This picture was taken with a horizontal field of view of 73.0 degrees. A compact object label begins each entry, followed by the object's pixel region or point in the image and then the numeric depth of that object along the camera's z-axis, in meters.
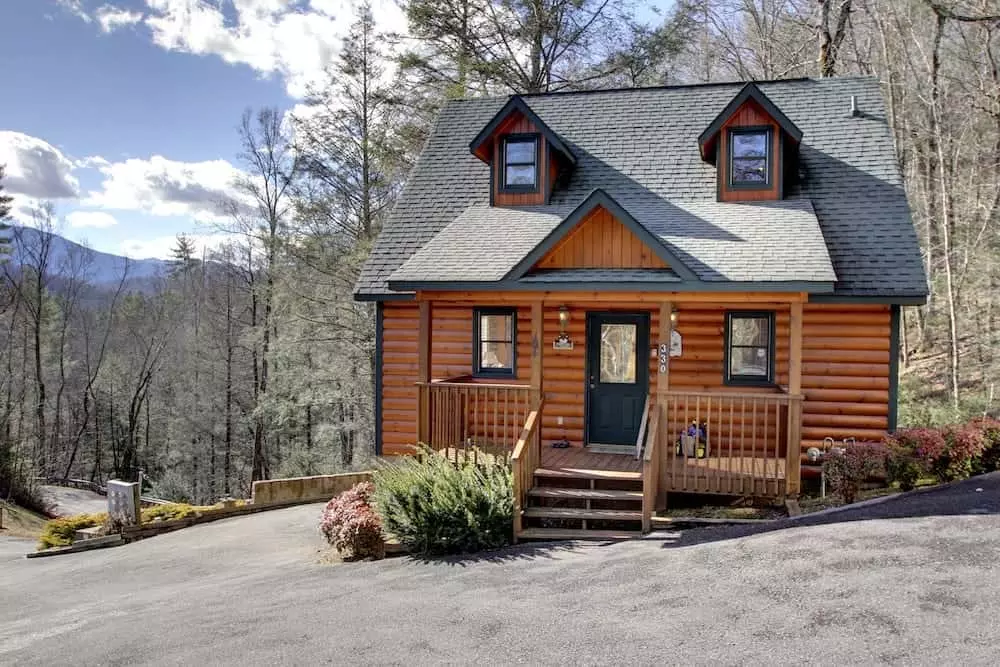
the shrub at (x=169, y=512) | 13.09
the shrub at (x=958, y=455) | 9.28
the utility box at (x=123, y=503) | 12.34
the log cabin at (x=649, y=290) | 9.32
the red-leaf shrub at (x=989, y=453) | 9.70
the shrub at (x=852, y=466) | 8.70
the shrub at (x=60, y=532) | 12.61
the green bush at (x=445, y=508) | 8.27
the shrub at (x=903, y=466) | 8.99
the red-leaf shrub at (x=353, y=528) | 8.67
